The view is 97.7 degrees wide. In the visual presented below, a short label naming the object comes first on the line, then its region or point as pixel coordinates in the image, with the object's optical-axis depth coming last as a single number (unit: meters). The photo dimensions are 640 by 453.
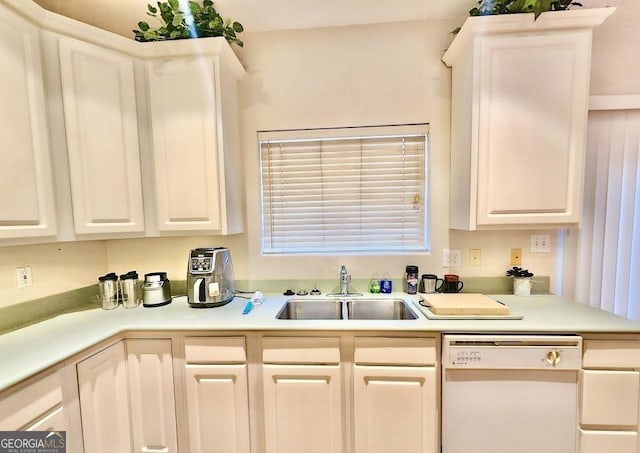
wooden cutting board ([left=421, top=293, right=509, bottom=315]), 1.44
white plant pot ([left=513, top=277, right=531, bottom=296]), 1.76
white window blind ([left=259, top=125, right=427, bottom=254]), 1.91
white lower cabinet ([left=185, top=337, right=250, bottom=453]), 1.42
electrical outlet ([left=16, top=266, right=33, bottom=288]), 1.47
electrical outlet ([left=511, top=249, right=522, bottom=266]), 1.83
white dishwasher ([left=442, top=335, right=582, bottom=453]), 1.30
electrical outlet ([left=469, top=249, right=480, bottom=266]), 1.87
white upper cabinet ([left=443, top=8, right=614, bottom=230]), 1.44
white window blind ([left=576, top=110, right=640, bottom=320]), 1.66
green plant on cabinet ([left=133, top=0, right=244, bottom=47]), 1.54
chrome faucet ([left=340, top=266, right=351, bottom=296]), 1.84
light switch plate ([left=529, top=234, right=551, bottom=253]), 1.80
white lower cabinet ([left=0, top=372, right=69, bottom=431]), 0.97
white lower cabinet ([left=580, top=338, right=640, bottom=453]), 1.28
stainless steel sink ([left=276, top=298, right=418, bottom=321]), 1.79
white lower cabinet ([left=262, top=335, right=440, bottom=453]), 1.37
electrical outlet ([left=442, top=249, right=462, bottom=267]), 1.88
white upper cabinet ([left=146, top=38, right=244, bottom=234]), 1.59
